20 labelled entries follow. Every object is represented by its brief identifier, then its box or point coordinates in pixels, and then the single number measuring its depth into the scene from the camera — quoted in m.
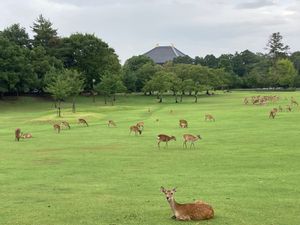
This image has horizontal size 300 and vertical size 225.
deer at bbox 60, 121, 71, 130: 43.62
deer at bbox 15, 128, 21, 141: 34.20
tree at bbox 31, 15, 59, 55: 104.25
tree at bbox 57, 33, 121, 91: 102.38
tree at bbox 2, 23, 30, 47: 100.38
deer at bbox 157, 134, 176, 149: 27.86
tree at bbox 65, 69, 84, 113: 72.99
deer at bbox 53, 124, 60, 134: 40.06
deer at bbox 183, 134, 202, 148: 27.34
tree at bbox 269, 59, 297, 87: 132.25
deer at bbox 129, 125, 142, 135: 35.72
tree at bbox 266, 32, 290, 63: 165.25
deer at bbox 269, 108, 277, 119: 47.33
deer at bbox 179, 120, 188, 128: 40.91
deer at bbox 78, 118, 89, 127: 46.03
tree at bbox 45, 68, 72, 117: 66.50
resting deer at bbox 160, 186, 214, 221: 11.19
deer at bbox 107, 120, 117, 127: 44.31
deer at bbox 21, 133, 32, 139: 35.16
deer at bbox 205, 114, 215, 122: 46.82
